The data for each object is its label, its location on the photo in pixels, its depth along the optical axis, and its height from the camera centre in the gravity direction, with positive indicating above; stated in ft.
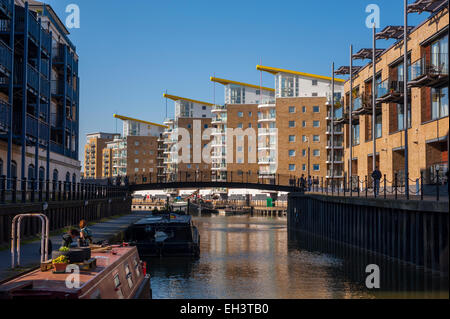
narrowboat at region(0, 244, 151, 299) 38.26 -6.63
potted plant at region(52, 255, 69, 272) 43.73 -5.59
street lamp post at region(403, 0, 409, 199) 112.27 +20.13
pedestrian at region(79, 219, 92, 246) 66.95 -5.24
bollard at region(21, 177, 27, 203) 99.45 -0.91
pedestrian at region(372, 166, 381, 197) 120.30 +2.37
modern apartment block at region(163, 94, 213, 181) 471.62 +37.76
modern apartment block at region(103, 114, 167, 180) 560.20 +36.18
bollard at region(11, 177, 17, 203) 94.44 -1.27
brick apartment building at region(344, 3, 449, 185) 119.85 +19.87
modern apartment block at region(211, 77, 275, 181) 394.11 +41.67
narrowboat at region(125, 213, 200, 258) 108.47 -9.47
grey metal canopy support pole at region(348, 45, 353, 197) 167.63 +19.15
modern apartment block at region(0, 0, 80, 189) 131.64 +24.08
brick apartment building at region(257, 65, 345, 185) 345.51 +30.97
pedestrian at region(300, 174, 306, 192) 214.30 +0.47
